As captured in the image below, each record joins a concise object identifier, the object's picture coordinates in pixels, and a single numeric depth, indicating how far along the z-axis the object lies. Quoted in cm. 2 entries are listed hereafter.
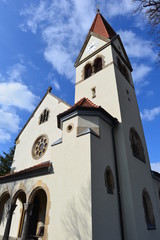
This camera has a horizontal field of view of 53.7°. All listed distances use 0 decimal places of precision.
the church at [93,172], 590
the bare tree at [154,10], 543
